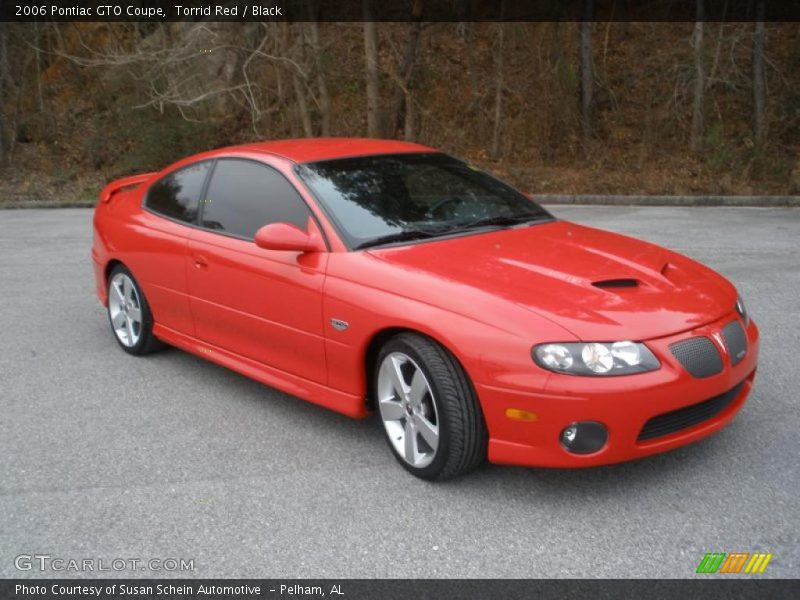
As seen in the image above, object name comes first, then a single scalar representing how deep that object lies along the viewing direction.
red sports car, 3.42
